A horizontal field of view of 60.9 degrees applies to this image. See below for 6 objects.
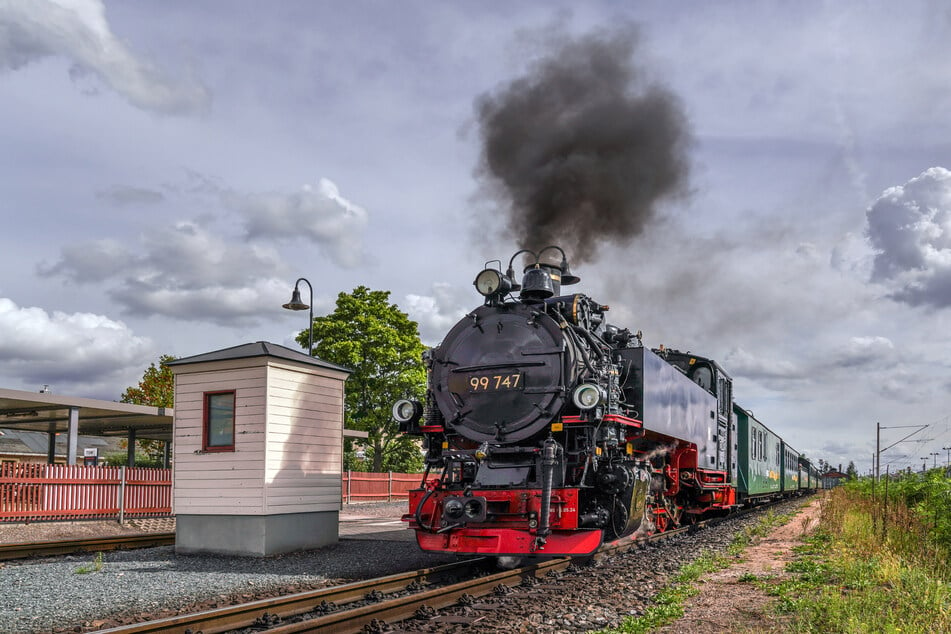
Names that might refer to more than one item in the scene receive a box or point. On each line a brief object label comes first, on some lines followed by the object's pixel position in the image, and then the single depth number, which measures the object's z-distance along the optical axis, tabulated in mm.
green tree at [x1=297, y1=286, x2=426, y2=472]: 32156
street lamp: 18156
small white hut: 10578
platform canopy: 15016
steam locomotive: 8555
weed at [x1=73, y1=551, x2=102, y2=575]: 8789
